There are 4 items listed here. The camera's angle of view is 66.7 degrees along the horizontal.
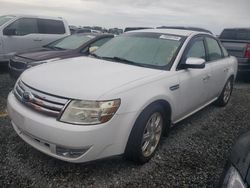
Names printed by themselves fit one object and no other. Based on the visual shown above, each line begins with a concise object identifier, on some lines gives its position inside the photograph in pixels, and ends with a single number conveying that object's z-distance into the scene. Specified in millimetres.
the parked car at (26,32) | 5804
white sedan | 1854
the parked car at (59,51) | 4285
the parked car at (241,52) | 5591
